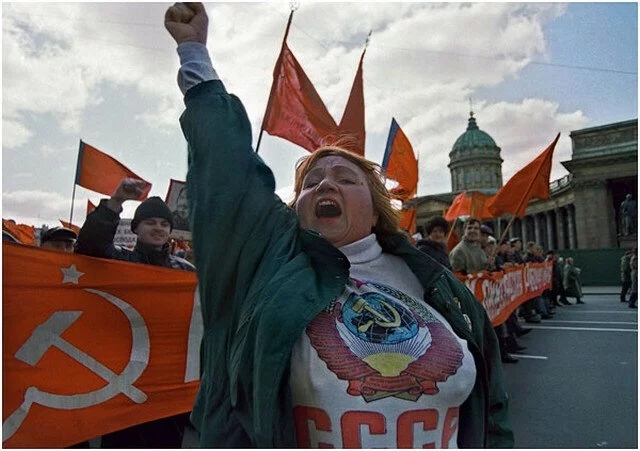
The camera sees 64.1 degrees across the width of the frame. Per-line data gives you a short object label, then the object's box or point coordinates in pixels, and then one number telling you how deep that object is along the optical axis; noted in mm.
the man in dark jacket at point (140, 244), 3205
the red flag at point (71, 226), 9018
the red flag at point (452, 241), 14679
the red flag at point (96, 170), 7383
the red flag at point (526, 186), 9445
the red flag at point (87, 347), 2924
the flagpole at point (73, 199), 7896
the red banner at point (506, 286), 6999
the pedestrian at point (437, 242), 5348
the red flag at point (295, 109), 6777
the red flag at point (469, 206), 15641
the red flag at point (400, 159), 9656
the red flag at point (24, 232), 6609
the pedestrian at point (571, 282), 17081
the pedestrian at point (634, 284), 15188
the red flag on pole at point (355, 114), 7425
